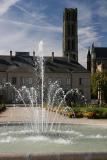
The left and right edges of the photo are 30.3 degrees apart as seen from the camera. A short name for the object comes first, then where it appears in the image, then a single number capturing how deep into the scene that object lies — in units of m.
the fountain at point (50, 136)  7.29
